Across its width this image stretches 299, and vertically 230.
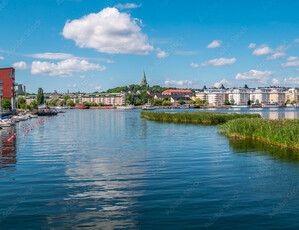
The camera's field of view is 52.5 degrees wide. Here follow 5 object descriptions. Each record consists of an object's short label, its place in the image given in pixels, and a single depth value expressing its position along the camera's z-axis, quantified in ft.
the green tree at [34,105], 581.61
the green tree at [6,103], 413.18
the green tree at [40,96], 638.94
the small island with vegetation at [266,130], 109.09
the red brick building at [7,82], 392.68
